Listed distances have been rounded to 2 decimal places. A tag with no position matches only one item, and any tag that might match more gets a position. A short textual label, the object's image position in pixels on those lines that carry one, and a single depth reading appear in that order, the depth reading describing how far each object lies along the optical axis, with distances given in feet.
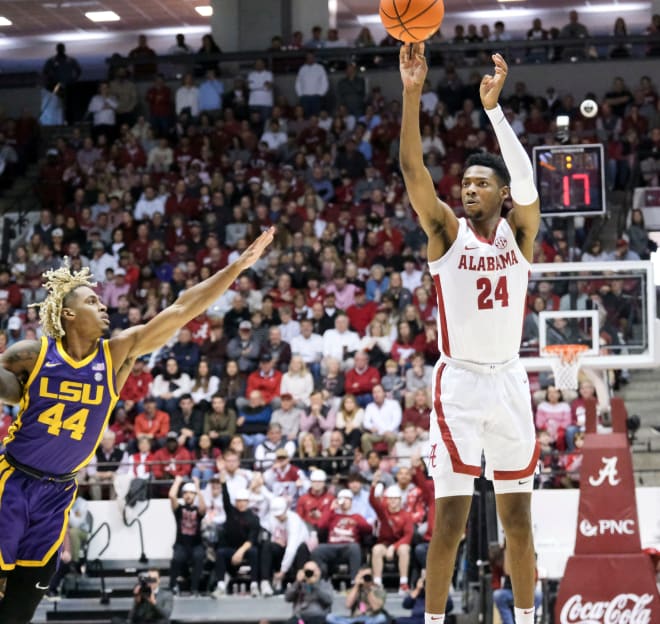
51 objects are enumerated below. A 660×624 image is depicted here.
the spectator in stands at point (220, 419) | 52.85
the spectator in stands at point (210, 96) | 77.20
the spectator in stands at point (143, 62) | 81.15
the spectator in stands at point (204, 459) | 50.19
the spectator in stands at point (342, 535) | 45.85
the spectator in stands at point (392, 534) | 44.98
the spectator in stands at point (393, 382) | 52.65
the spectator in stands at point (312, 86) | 75.46
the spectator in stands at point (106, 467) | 51.19
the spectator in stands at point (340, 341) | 56.08
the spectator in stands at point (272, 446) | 50.83
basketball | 21.65
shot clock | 43.62
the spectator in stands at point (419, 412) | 50.31
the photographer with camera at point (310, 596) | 43.37
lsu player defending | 21.56
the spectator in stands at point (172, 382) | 55.47
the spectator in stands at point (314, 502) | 47.06
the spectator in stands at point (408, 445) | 48.91
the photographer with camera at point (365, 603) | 43.19
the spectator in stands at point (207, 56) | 79.15
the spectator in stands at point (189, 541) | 47.39
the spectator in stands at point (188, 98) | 76.69
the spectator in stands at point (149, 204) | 69.46
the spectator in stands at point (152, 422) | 53.31
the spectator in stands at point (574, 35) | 76.28
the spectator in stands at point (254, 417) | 53.16
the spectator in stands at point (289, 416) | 52.26
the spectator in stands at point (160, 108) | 76.48
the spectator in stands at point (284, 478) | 48.16
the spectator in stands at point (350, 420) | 50.65
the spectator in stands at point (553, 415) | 49.88
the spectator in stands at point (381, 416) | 50.80
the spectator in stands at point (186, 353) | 57.21
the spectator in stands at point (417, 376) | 52.44
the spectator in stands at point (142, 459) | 51.52
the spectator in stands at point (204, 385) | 55.42
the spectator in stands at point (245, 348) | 56.85
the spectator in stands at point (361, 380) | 53.01
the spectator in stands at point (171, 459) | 51.29
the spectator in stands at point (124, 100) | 78.43
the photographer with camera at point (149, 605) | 44.68
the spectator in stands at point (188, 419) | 53.26
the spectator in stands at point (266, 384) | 54.03
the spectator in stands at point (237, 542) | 46.91
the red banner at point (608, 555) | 39.09
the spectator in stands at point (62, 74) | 81.92
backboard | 42.22
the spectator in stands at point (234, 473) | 48.08
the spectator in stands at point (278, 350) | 56.44
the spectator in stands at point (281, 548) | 46.39
